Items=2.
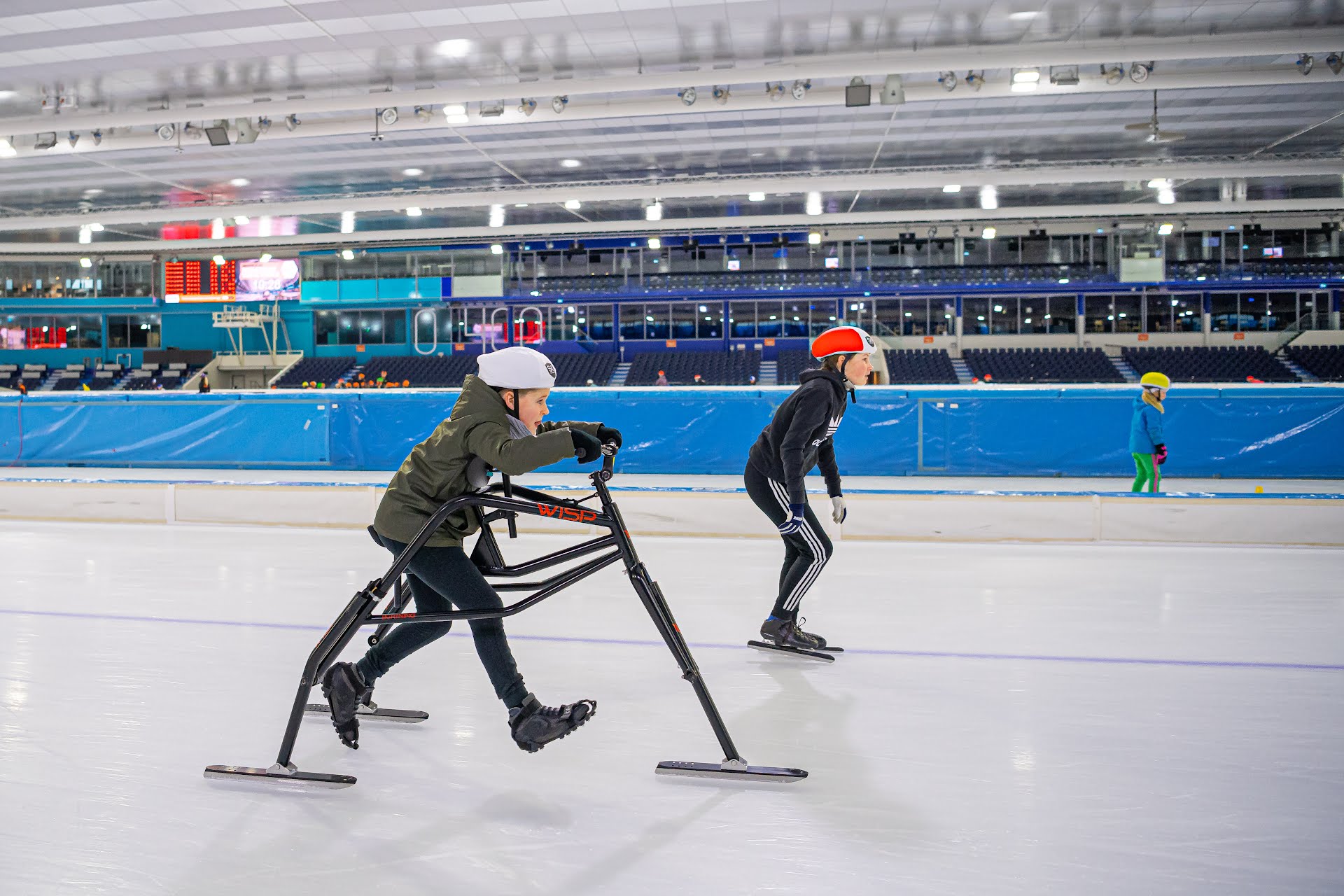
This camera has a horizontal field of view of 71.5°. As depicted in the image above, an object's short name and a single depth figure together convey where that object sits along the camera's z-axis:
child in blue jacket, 9.78
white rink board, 8.02
